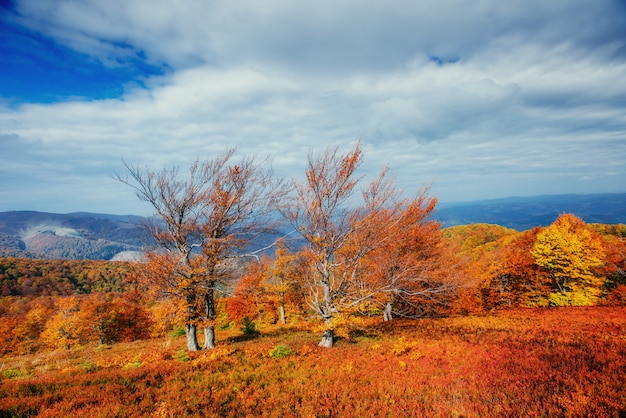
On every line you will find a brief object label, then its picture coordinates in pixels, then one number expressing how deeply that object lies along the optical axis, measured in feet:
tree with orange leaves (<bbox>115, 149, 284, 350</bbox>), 49.67
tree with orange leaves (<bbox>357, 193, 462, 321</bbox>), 47.19
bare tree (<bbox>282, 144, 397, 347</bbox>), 43.45
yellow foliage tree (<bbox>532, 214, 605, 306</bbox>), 102.06
